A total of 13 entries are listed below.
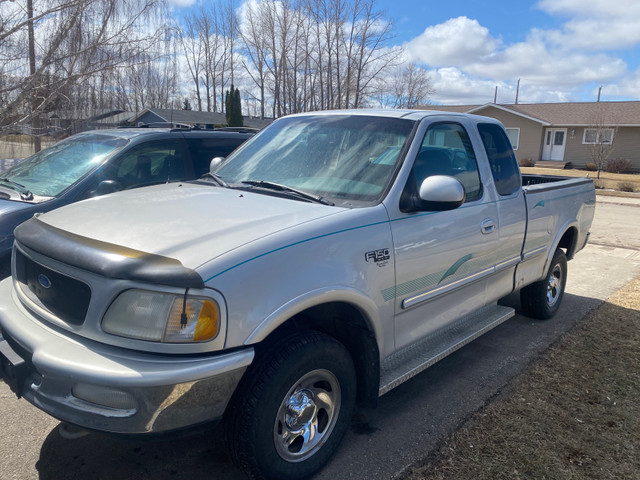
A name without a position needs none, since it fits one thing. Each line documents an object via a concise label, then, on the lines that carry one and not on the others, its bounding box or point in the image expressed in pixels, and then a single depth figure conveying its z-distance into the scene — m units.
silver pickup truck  2.15
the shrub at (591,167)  31.27
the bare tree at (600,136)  27.45
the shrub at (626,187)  20.48
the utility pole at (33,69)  10.13
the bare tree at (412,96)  45.88
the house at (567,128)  31.88
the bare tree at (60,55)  10.16
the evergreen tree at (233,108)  39.69
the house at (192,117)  35.78
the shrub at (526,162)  34.06
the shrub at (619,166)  30.73
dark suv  4.64
